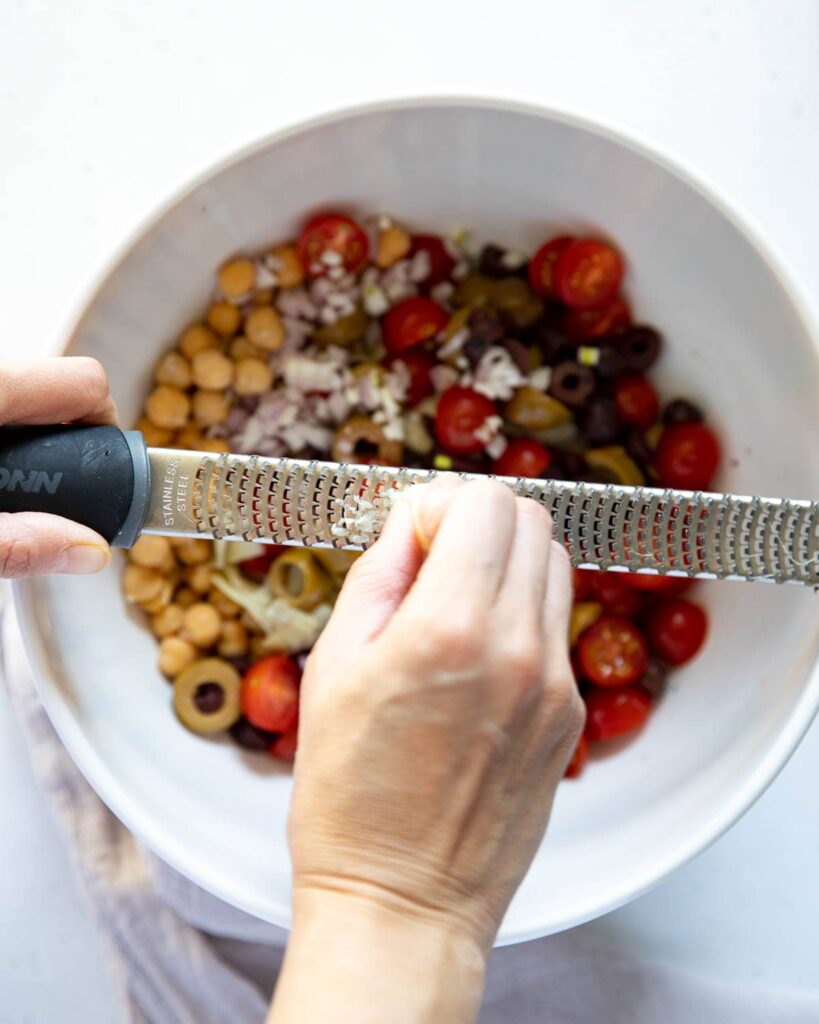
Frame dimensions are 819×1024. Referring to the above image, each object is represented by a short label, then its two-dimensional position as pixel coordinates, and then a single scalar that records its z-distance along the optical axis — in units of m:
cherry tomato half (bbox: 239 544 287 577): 0.65
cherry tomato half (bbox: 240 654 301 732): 0.62
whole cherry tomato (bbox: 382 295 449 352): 0.64
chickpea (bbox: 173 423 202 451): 0.64
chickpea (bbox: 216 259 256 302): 0.62
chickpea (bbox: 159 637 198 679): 0.62
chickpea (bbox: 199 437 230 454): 0.64
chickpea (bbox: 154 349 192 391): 0.63
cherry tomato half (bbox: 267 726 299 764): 0.62
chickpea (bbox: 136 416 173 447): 0.63
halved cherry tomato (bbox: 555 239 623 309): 0.62
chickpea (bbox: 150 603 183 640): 0.63
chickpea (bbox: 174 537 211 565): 0.64
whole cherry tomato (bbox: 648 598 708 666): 0.63
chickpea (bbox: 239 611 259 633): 0.65
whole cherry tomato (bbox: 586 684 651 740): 0.62
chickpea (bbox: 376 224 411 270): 0.63
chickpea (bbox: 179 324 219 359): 0.63
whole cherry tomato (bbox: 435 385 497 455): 0.64
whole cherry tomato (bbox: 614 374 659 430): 0.64
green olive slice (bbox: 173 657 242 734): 0.62
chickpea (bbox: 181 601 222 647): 0.63
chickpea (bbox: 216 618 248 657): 0.64
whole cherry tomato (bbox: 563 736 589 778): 0.62
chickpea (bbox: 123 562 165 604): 0.62
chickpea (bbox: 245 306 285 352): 0.64
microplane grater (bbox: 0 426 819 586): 0.53
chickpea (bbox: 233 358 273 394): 0.64
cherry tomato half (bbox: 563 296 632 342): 0.63
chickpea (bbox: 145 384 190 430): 0.62
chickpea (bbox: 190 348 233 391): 0.63
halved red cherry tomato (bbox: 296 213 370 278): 0.62
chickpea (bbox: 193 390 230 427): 0.64
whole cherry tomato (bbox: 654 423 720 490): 0.63
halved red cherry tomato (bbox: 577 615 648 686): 0.63
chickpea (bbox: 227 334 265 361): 0.64
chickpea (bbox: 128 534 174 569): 0.61
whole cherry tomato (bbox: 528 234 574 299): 0.63
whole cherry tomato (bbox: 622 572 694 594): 0.63
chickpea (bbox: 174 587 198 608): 0.64
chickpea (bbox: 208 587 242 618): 0.65
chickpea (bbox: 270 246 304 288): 0.63
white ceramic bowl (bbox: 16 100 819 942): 0.56
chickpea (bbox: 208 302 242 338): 0.63
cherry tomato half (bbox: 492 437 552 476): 0.64
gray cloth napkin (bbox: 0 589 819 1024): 0.62
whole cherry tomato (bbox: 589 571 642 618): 0.64
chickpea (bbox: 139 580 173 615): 0.63
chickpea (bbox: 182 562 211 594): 0.64
